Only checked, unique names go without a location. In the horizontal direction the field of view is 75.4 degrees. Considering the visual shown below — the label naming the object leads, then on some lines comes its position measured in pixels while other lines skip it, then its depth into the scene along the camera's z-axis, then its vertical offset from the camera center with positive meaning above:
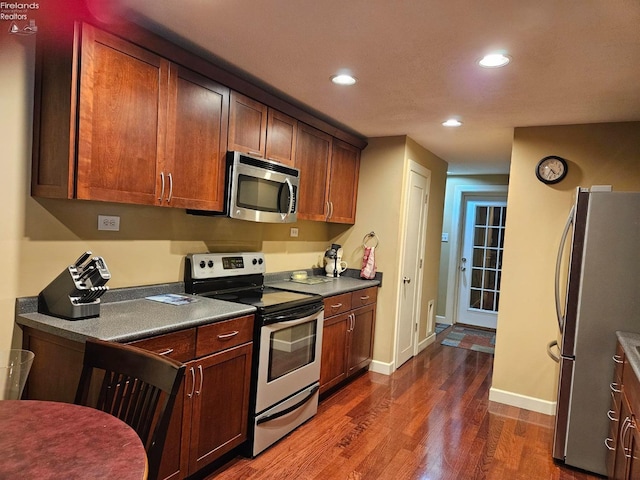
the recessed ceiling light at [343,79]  2.43 +0.89
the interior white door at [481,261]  5.98 -0.37
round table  0.89 -0.56
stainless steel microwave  2.53 +0.22
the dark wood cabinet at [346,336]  3.15 -0.90
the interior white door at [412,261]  4.03 -0.30
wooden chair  1.16 -0.53
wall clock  3.16 +0.55
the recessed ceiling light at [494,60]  2.02 +0.88
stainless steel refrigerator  2.29 -0.38
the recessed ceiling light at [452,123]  3.22 +0.89
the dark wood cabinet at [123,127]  1.76 +0.41
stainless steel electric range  2.37 -0.72
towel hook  3.97 -0.08
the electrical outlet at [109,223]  2.15 -0.05
